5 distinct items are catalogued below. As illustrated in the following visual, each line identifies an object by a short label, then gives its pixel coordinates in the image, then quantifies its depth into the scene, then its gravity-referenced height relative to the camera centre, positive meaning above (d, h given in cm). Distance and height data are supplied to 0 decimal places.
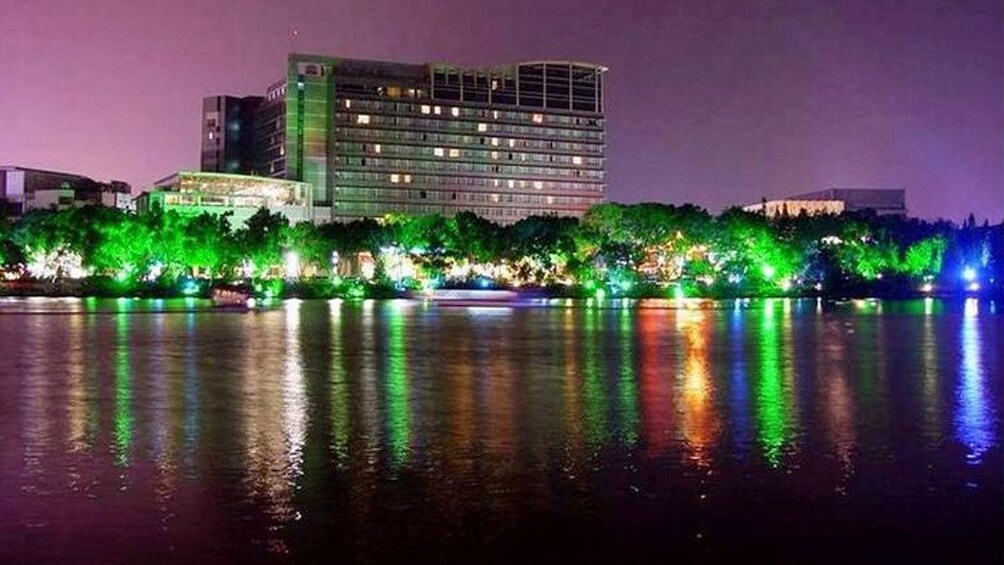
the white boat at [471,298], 8688 -95
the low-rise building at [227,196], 17400 +1488
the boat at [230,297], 7738 -63
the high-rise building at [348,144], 19338 +2513
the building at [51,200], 19038 +1562
